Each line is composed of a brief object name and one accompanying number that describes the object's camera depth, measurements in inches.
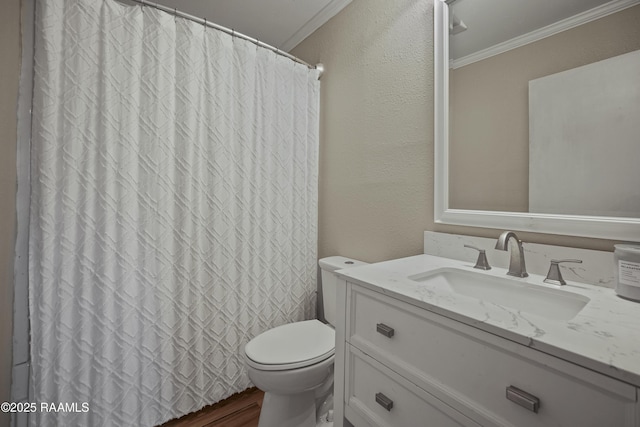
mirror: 32.6
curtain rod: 50.0
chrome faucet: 36.7
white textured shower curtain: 43.8
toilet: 44.9
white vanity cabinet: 18.5
